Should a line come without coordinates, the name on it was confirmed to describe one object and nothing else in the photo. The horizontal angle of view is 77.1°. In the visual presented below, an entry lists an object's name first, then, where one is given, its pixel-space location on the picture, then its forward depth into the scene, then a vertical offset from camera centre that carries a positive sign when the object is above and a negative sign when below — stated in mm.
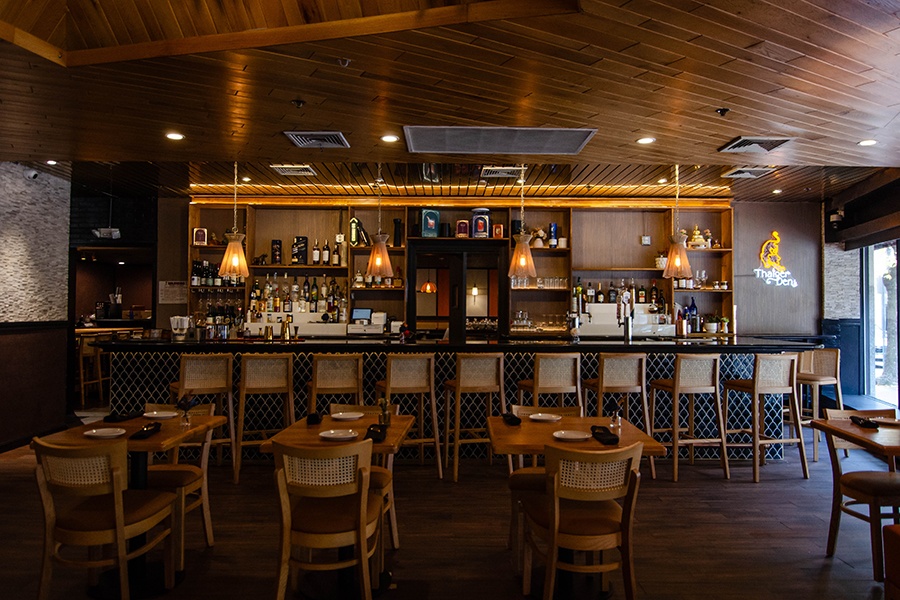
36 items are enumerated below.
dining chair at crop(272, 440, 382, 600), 2553 -828
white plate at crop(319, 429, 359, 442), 3004 -669
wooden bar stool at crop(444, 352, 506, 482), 5094 -596
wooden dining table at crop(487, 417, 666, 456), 2912 -699
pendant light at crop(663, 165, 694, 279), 6164 +541
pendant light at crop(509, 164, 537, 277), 6062 +539
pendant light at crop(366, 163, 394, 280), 6809 +603
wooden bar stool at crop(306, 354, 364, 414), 5020 -573
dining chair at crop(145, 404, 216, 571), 3189 -1006
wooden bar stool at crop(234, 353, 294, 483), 5098 -589
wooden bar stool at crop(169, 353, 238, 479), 5020 -588
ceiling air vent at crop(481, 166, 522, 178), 6426 +1611
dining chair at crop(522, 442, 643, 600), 2516 -834
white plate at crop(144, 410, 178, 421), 3607 -663
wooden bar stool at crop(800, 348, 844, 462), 5938 -687
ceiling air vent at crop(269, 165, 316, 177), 6688 +1699
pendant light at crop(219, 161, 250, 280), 6156 +565
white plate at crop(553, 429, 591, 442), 3016 -680
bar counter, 5496 -488
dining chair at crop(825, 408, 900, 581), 3182 -1070
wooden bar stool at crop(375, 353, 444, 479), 5051 -608
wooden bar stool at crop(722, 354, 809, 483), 5082 -686
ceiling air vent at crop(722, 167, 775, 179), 6531 +1620
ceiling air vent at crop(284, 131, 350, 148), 4781 +1503
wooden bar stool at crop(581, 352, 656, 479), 5125 -602
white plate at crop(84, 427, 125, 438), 3105 -671
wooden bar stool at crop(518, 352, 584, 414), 5059 -584
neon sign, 8656 +613
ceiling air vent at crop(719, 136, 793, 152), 4914 +1473
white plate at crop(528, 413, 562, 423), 3529 -671
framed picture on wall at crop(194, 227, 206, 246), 8242 +1097
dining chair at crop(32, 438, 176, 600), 2586 -854
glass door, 7816 -178
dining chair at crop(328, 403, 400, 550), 3150 -958
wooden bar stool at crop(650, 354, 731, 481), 5090 -690
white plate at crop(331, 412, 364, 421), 3580 -669
